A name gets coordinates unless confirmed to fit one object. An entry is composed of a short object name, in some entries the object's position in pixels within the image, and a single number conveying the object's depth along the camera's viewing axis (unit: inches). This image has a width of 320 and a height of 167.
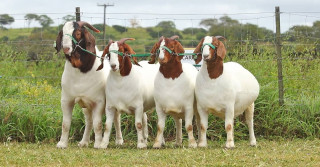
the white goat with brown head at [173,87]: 355.9
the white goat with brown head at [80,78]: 354.9
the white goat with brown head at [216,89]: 348.5
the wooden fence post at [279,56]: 441.1
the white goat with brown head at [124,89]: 357.4
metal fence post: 442.6
